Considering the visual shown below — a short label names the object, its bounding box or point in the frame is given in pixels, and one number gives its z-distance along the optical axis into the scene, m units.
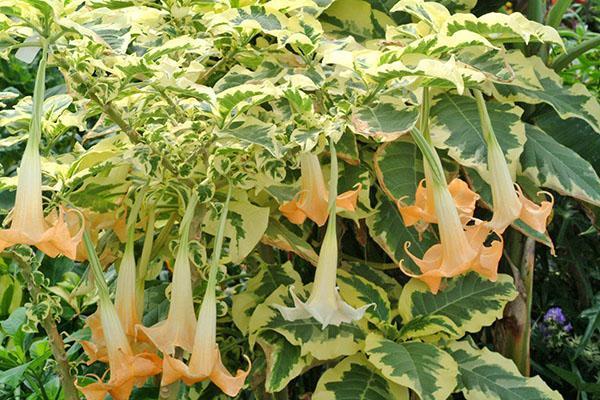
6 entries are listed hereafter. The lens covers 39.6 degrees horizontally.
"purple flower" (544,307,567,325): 1.83
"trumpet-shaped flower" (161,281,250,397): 0.96
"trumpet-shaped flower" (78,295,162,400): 0.98
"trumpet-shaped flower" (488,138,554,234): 1.03
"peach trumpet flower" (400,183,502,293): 1.00
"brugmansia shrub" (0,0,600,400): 0.93
